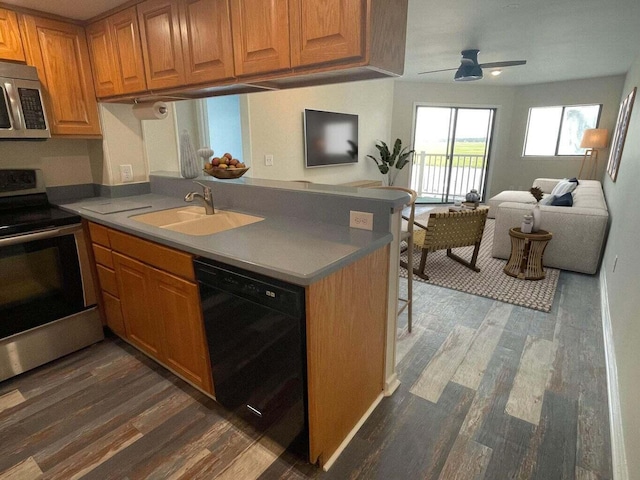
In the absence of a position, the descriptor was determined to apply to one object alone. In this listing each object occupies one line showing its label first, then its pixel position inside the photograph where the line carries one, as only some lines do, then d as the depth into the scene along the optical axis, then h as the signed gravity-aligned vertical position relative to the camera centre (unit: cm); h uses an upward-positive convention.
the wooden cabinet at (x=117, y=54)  204 +56
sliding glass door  712 -10
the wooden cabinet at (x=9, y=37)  199 +61
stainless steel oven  189 -78
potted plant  650 -21
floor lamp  602 +11
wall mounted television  472 +11
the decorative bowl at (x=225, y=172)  227 -17
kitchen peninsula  127 -45
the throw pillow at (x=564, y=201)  373 -57
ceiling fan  430 +97
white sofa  343 -83
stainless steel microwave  196 +23
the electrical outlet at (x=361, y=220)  163 -34
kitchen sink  212 -45
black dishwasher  126 -79
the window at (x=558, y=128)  663 +35
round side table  333 -104
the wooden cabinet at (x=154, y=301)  165 -81
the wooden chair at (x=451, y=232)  329 -81
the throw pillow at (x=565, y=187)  471 -56
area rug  300 -127
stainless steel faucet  216 -32
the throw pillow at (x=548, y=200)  392 -60
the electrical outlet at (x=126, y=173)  262 -20
